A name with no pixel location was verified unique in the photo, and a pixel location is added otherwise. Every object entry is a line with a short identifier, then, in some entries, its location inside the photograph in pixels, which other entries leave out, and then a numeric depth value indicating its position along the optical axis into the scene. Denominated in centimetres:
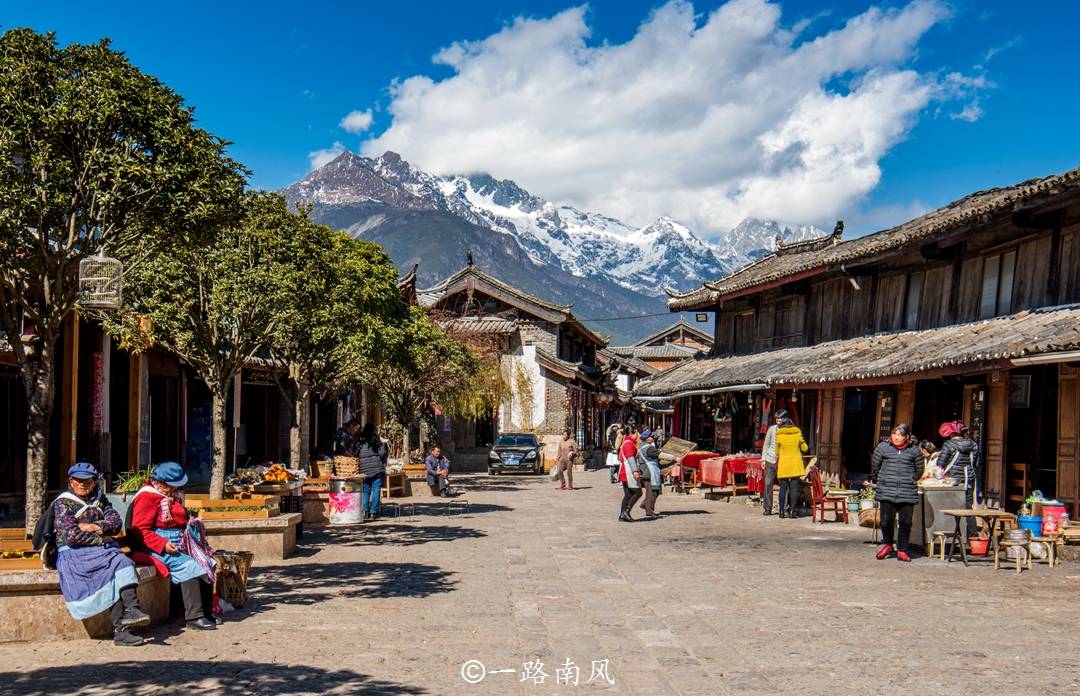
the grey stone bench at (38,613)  717
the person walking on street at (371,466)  1591
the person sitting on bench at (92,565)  716
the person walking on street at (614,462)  2902
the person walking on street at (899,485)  1201
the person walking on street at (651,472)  1695
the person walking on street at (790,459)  1711
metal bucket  1534
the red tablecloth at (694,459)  2425
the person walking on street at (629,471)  1634
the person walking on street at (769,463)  1791
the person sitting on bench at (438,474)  2194
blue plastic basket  1192
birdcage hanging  802
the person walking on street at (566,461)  2634
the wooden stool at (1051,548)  1158
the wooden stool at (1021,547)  1126
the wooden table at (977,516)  1148
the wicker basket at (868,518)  1510
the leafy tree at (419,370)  2194
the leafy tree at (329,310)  1352
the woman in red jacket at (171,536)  793
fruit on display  1392
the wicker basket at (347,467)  1631
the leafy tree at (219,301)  1260
